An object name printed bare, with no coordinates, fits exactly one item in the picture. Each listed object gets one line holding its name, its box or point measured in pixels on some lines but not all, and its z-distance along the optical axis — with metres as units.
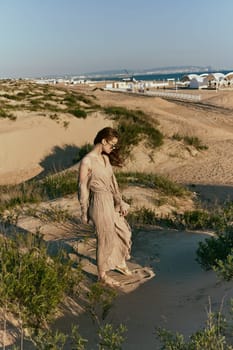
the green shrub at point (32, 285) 4.35
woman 5.32
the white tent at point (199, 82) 59.69
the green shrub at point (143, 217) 8.07
